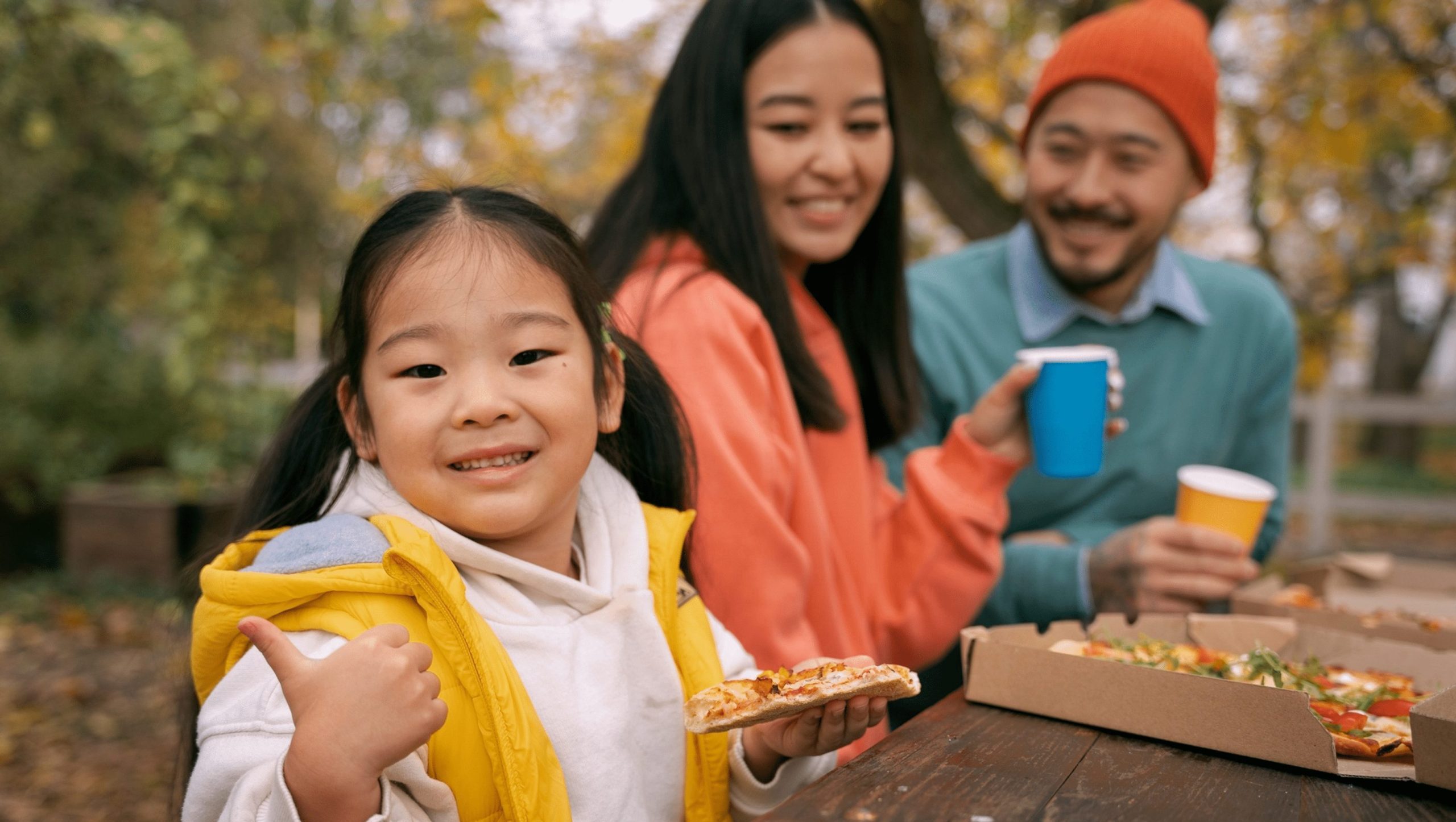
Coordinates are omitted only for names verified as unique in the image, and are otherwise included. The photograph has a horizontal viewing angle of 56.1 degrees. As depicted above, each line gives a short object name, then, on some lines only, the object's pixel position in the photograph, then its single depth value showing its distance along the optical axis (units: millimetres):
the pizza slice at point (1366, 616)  816
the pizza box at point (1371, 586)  910
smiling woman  839
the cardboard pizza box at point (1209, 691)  630
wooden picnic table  586
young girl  596
